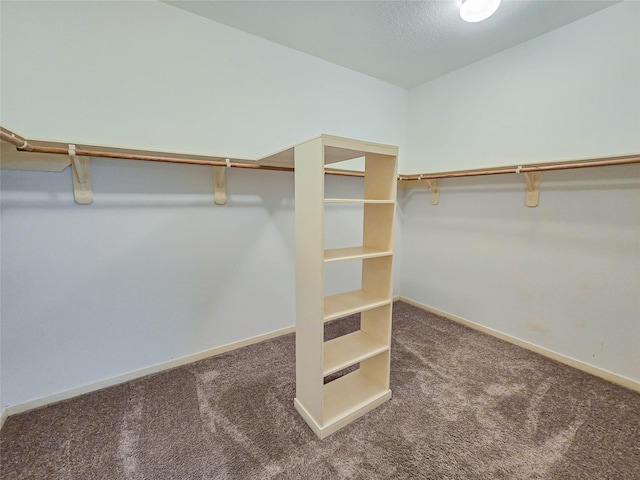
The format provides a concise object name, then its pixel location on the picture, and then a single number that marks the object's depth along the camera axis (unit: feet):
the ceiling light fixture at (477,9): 5.05
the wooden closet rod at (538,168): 5.36
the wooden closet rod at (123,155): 4.19
